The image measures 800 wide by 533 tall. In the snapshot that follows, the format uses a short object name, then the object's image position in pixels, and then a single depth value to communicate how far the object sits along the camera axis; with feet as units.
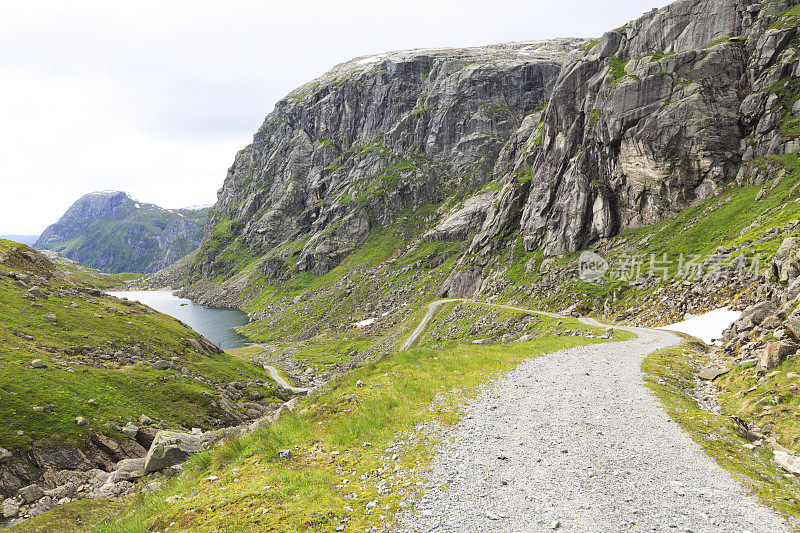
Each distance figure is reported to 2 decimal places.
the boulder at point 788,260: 103.89
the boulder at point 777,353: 58.39
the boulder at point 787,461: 36.55
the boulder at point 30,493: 59.41
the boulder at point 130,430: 85.41
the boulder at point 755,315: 87.45
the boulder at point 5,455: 63.67
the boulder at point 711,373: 73.53
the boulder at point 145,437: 86.99
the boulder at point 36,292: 149.74
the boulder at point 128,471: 58.80
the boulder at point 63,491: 60.85
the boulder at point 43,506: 54.95
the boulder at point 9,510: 54.69
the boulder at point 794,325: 61.57
